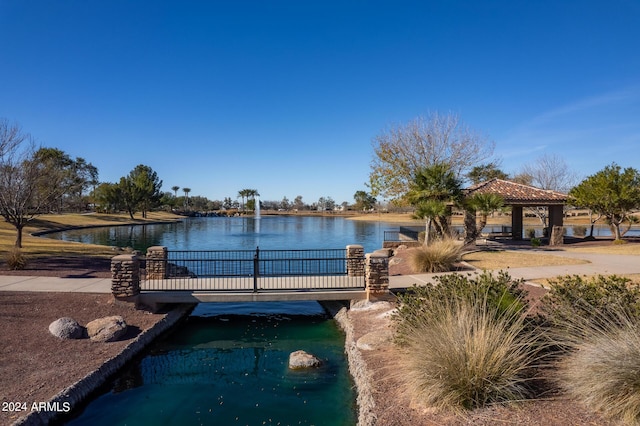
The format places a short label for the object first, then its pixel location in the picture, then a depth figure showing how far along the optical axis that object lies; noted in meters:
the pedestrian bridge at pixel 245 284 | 11.20
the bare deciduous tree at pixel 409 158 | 30.36
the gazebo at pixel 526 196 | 27.12
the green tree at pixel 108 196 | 71.94
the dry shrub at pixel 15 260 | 15.41
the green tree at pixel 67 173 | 25.33
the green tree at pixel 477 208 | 23.30
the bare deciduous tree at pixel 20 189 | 20.59
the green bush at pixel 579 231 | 36.53
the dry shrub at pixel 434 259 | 16.08
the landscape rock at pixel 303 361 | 8.71
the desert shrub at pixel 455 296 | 7.02
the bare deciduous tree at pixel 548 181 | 47.56
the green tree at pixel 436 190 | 23.98
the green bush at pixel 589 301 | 6.71
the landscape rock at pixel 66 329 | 9.05
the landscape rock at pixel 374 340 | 8.73
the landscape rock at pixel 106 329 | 9.26
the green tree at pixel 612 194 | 26.59
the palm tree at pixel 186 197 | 135.00
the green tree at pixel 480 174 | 53.79
